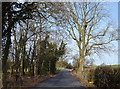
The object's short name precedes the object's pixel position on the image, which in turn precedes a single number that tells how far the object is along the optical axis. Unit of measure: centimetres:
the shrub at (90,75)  1173
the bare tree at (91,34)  1544
